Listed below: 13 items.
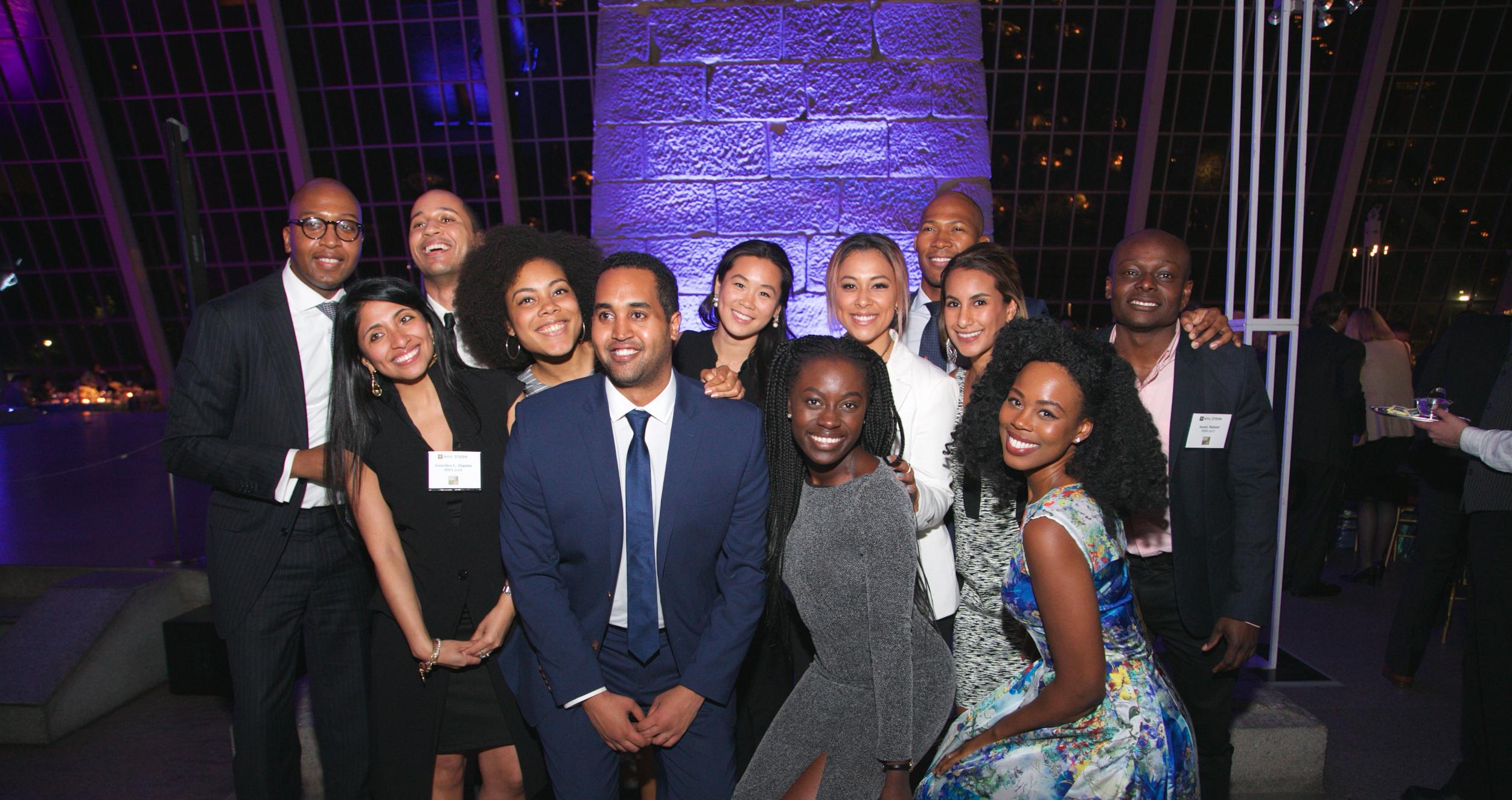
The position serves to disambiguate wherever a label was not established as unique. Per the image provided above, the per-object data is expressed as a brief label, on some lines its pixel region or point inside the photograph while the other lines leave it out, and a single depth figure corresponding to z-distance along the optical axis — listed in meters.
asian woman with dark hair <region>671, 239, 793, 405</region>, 2.76
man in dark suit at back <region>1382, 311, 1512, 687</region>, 3.31
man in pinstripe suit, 2.43
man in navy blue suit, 2.03
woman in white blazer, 2.42
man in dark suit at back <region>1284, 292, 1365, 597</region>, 5.19
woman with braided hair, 1.93
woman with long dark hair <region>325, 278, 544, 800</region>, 2.25
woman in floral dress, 1.68
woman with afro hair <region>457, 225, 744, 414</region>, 2.46
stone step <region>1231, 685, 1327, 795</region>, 2.89
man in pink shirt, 2.48
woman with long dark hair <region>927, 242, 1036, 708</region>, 2.16
